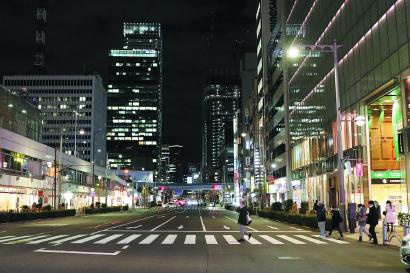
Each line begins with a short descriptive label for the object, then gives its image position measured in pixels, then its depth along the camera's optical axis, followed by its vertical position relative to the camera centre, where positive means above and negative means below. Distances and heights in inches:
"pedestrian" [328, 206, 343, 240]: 957.8 -71.4
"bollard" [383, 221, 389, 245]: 787.4 -82.6
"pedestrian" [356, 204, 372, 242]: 863.5 -64.6
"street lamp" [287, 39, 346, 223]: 1054.8 +65.0
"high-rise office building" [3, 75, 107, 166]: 6973.4 +1226.4
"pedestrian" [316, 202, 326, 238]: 981.8 -70.1
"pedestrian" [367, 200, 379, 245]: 808.9 -61.1
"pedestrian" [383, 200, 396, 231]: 787.7 -52.9
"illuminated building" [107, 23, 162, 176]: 7764.3 +323.2
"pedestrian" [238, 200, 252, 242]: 867.4 -61.9
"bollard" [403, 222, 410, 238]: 656.7 -62.7
